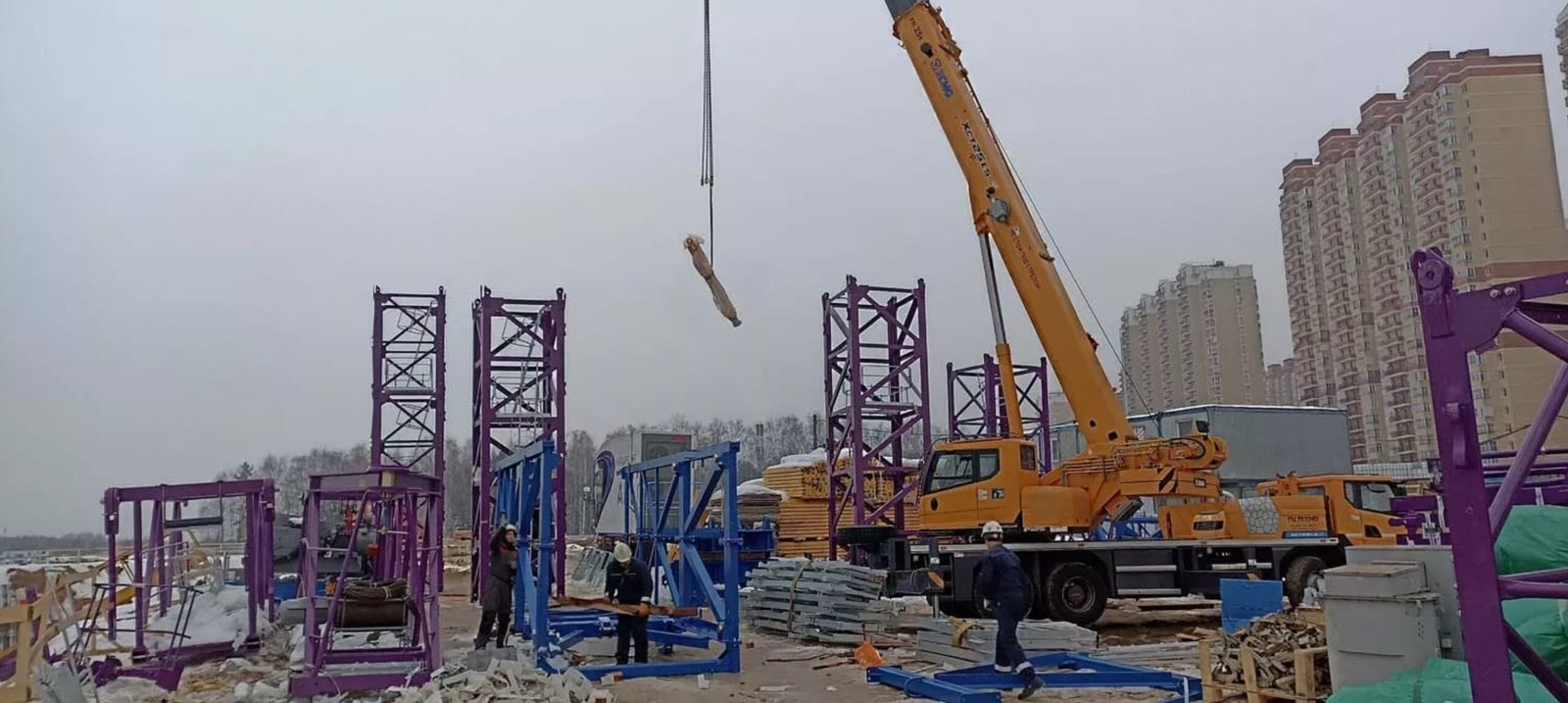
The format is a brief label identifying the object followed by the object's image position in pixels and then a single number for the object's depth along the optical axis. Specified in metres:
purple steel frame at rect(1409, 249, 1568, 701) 4.82
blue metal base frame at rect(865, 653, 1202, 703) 10.61
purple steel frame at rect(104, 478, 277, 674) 14.15
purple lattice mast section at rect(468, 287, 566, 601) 20.45
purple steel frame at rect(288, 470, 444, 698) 10.46
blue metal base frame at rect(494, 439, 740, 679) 12.38
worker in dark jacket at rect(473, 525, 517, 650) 13.22
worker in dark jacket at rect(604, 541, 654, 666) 12.71
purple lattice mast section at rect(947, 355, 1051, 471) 26.61
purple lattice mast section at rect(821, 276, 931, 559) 22.41
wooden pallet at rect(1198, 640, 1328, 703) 8.20
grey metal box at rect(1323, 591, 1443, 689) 7.06
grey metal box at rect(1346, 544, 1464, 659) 7.17
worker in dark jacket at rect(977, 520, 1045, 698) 10.98
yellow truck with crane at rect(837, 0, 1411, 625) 16.66
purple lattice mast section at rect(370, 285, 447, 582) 23.97
